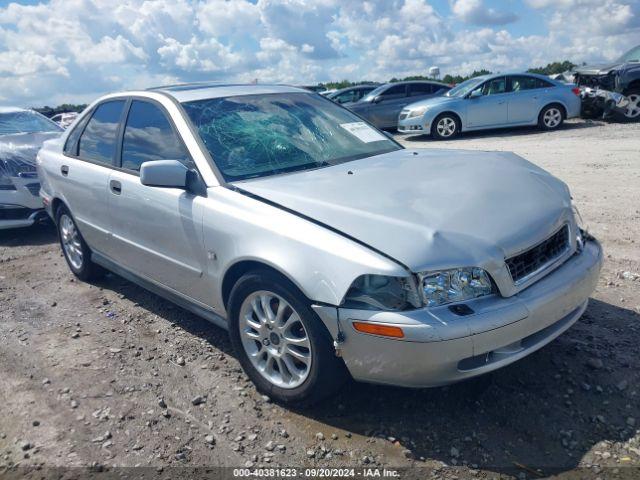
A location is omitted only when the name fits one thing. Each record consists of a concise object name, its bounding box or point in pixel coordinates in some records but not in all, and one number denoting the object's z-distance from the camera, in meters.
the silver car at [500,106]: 14.15
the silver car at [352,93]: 19.11
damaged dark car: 13.30
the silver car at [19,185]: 7.15
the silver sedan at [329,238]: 2.61
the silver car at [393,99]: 17.31
